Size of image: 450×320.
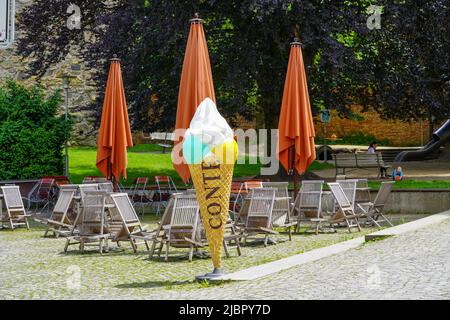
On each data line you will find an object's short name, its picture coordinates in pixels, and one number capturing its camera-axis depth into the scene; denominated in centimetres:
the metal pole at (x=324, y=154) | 3418
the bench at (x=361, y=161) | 2530
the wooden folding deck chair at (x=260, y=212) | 1317
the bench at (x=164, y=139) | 3609
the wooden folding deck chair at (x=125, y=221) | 1249
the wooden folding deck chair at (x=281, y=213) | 1369
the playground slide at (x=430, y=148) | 3472
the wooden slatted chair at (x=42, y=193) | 2025
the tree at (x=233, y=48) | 2136
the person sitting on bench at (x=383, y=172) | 2534
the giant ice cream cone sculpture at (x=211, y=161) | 880
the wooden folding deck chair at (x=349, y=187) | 1565
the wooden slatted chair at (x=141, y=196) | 1947
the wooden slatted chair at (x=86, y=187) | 1487
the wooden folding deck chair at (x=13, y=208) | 1648
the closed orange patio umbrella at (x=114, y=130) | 1670
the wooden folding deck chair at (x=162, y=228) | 1156
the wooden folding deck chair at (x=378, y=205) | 1580
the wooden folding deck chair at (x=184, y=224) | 1145
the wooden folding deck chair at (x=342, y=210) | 1487
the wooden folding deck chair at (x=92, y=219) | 1272
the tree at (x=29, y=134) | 2234
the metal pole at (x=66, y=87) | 2283
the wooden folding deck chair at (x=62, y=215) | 1473
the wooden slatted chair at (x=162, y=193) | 1973
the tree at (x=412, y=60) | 2305
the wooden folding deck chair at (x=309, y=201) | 1527
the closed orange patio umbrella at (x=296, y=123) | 1611
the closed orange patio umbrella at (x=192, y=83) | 1258
